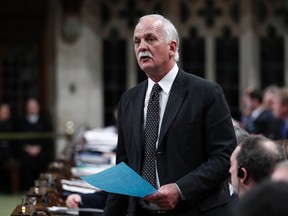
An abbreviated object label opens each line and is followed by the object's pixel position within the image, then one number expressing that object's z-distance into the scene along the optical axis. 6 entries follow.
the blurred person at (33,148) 24.42
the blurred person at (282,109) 14.31
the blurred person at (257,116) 18.15
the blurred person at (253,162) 5.61
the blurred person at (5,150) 24.42
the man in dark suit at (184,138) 6.98
